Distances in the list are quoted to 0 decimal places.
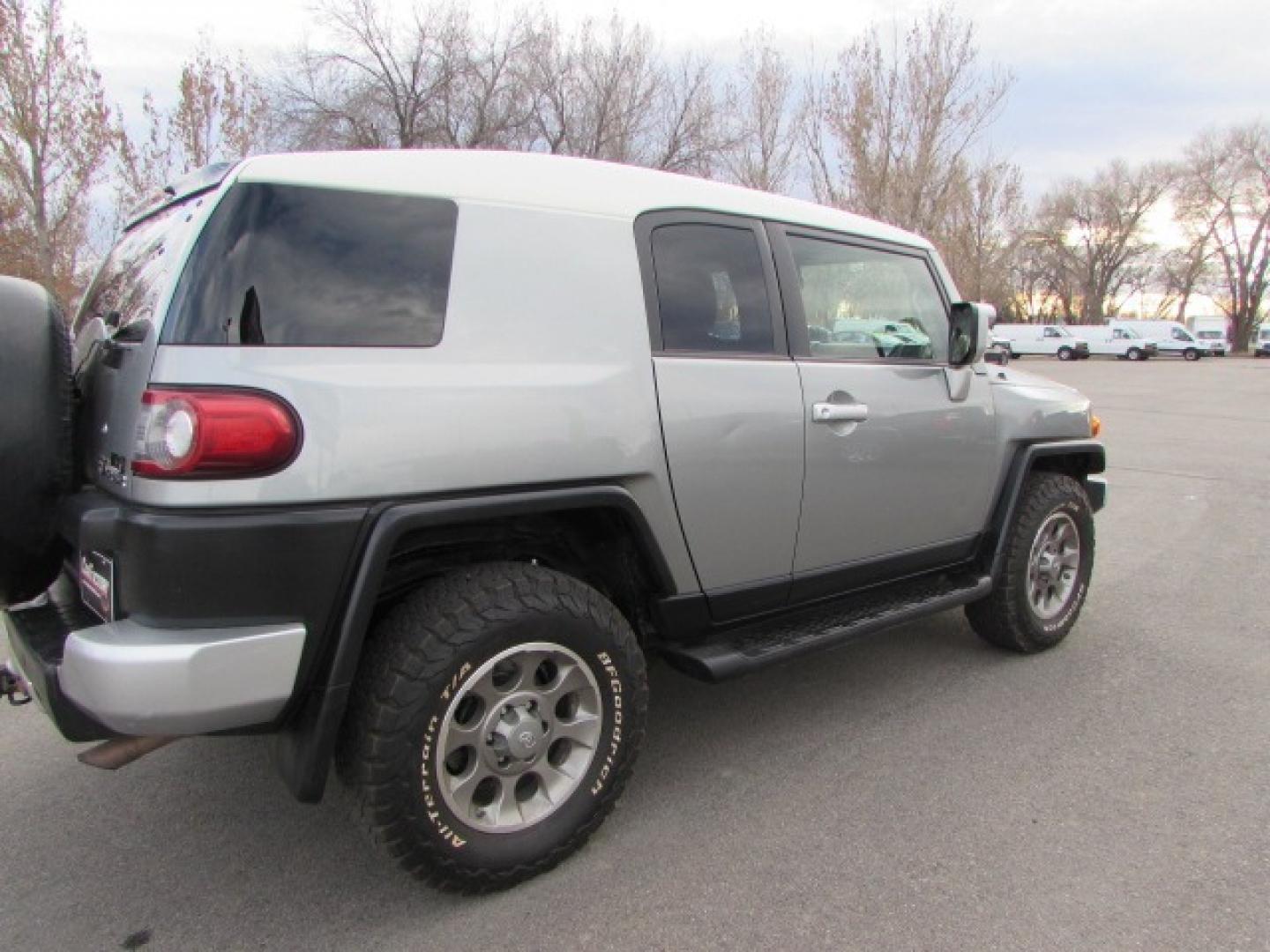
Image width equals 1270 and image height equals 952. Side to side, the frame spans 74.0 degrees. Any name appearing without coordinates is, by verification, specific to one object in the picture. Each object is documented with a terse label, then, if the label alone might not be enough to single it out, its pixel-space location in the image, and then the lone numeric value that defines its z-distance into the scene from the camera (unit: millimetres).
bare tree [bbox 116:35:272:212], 17797
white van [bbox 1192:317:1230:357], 51625
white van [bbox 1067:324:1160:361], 45219
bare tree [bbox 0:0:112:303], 16219
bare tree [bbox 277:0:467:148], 23141
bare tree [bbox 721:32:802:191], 27656
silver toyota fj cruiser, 1900
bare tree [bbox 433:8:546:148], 24156
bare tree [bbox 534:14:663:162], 24891
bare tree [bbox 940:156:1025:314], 33031
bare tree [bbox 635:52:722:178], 26188
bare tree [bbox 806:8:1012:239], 26781
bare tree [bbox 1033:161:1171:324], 65375
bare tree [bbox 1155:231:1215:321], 64062
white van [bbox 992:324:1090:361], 46250
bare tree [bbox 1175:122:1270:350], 57000
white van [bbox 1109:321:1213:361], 45750
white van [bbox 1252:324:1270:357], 51094
